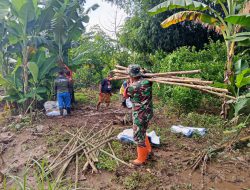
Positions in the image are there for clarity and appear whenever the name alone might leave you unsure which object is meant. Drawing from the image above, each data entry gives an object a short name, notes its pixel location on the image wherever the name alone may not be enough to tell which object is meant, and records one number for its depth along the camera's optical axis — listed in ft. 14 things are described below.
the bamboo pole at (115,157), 10.29
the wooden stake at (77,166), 9.50
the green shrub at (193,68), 17.07
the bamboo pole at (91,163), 10.08
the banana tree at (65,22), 19.79
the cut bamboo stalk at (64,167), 9.86
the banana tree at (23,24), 17.40
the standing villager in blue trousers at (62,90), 18.50
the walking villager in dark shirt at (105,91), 20.37
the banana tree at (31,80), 18.19
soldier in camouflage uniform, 10.13
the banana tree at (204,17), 14.76
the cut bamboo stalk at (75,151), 10.48
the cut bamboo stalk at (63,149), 10.78
